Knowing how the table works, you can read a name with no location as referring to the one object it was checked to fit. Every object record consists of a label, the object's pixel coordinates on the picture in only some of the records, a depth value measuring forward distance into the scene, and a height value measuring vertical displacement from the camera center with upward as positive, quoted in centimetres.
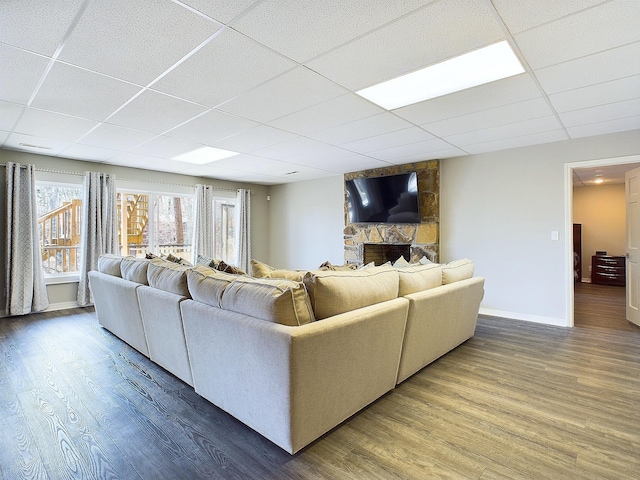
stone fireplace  523 +9
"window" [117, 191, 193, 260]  605 +29
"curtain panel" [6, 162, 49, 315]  462 -9
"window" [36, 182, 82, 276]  516 +22
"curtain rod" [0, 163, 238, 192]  494 +104
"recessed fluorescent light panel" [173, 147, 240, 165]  463 +122
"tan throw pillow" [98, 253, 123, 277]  371 -30
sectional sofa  172 -62
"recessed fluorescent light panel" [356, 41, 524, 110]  222 +120
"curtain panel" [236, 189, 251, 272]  735 +20
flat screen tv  538 +65
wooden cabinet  728 -77
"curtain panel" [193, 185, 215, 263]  657 +31
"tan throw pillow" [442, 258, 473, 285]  315 -34
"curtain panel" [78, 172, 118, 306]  523 +26
